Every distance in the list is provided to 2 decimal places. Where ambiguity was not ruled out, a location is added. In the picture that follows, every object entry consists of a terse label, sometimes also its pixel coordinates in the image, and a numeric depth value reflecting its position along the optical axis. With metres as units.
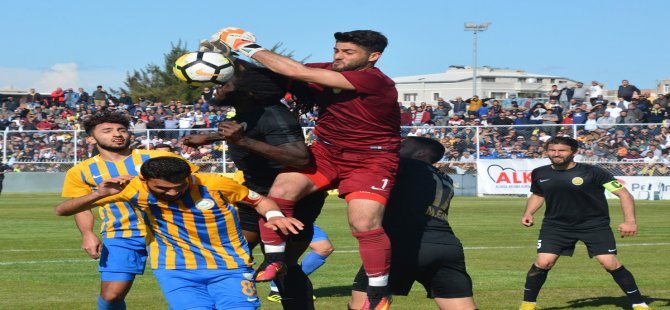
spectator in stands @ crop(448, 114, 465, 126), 39.22
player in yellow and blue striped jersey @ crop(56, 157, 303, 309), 7.49
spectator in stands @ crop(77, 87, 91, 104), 50.22
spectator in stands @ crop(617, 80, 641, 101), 38.66
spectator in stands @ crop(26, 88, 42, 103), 50.59
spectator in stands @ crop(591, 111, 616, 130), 35.31
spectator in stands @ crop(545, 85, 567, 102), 41.06
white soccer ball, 8.12
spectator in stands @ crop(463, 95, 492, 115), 42.11
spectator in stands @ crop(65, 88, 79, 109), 50.56
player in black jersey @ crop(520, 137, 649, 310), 12.02
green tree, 72.88
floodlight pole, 74.06
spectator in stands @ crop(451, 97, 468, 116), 42.56
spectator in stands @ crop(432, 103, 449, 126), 40.72
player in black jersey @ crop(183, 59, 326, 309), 8.12
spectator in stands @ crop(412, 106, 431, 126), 40.22
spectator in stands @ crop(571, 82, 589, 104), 41.09
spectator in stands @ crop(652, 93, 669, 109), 36.25
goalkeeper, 7.94
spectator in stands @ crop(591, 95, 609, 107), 38.39
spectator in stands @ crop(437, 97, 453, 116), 42.15
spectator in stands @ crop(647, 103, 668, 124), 35.19
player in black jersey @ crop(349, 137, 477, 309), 7.87
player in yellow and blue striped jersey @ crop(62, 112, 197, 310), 8.92
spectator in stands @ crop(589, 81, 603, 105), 41.56
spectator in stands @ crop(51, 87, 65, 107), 50.31
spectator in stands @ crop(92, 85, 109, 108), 48.03
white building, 90.44
